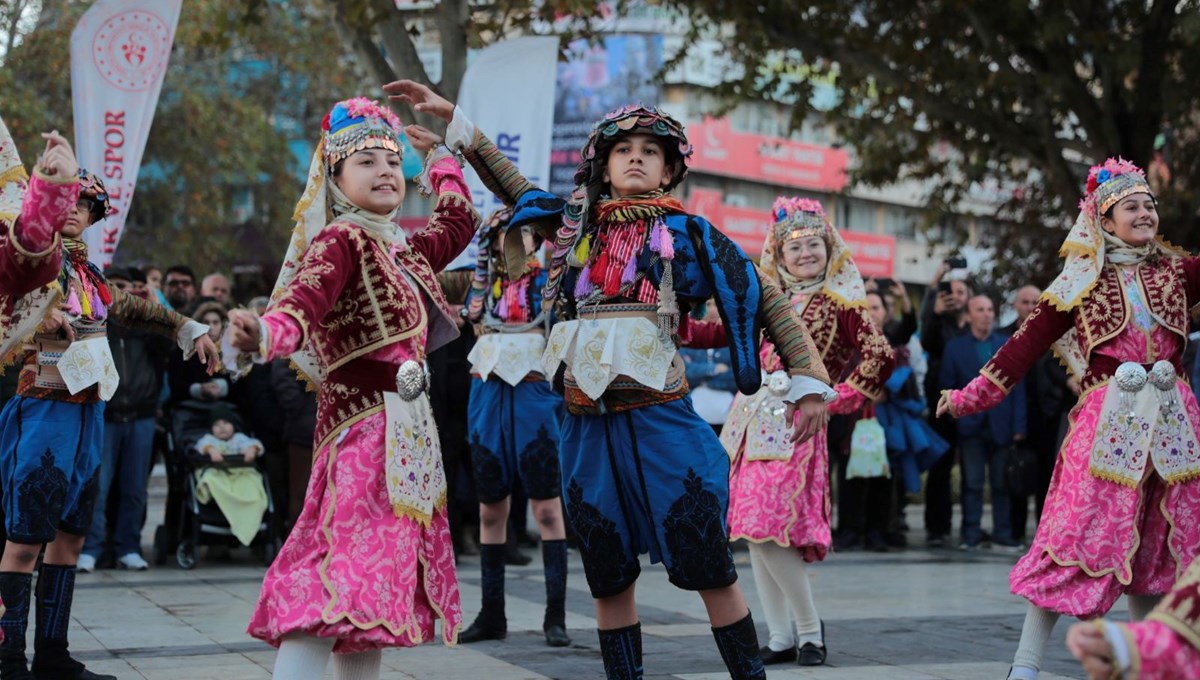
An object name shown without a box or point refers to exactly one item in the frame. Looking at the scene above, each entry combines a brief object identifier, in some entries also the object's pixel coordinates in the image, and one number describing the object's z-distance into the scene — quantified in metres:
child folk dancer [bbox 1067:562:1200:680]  3.06
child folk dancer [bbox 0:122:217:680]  6.55
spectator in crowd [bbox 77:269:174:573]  10.91
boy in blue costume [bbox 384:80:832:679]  5.03
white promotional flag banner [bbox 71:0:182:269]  10.46
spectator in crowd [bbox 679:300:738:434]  12.64
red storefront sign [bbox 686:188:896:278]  43.34
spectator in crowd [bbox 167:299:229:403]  11.59
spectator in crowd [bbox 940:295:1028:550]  13.27
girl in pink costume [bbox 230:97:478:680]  4.70
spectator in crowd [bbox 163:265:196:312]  12.17
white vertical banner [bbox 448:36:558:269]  12.24
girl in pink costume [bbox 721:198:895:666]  7.17
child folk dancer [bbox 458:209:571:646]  7.95
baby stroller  11.16
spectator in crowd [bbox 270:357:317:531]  11.66
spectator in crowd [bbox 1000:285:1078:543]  13.21
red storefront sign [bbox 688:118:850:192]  45.53
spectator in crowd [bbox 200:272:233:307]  12.36
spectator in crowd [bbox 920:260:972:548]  13.69
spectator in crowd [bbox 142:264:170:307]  11.80
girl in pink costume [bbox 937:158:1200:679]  6.18
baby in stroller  11.20
